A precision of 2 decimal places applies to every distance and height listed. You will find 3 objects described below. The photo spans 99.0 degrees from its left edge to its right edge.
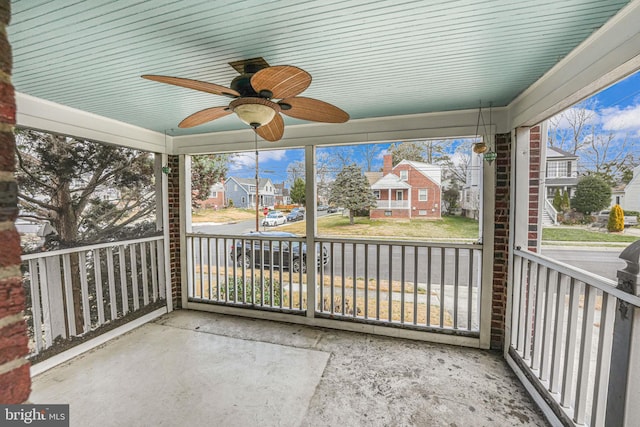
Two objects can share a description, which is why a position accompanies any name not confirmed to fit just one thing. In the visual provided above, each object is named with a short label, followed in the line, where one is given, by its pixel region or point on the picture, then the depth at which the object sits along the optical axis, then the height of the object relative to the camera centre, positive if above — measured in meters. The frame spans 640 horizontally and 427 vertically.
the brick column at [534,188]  2.32 +0.07
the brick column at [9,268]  0.46 -0.12
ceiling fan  1.32 +0.57
